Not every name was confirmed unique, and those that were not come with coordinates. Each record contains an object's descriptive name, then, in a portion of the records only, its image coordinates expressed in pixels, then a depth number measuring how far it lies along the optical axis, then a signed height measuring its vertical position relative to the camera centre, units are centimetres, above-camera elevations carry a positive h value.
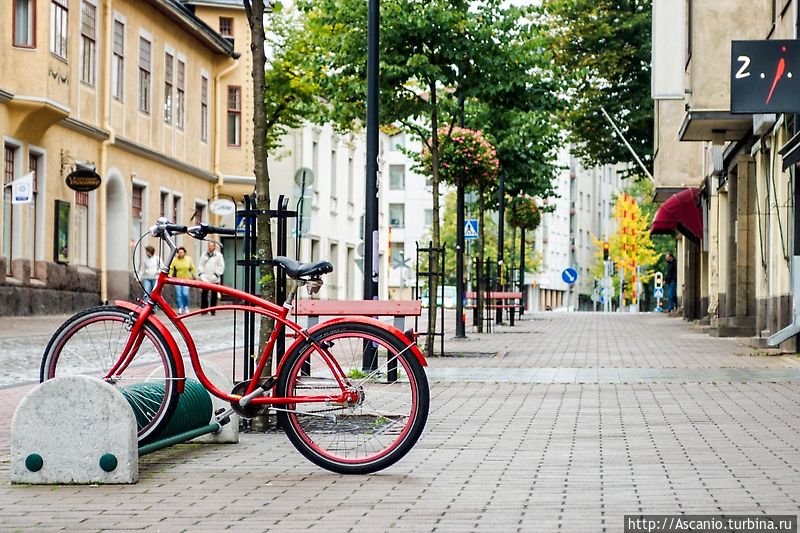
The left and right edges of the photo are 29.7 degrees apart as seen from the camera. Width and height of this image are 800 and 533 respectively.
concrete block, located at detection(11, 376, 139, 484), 779 -74
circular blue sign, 6439 +68
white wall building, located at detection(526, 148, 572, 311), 11588 +299
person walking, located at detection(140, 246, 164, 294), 3631 +66
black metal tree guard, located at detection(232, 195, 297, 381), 1040 +29
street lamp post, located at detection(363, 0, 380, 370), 1630 +169
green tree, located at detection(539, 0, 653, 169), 4272 +665
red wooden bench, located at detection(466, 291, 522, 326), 3260 -17
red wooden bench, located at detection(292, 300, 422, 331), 1243 -15
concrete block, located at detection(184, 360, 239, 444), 987 -94
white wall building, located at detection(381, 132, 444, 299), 11306 +655
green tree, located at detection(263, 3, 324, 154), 4972 +714
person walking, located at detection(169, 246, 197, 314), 3675 +48
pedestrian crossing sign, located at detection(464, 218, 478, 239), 3719 +156
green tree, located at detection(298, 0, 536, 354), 2252 +362
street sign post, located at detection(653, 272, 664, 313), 7989 +11
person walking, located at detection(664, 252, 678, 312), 5521 +27
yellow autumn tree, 10242 +320
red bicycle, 825 -46
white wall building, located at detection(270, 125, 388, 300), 6234 +436
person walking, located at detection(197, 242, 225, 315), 3834 +65
